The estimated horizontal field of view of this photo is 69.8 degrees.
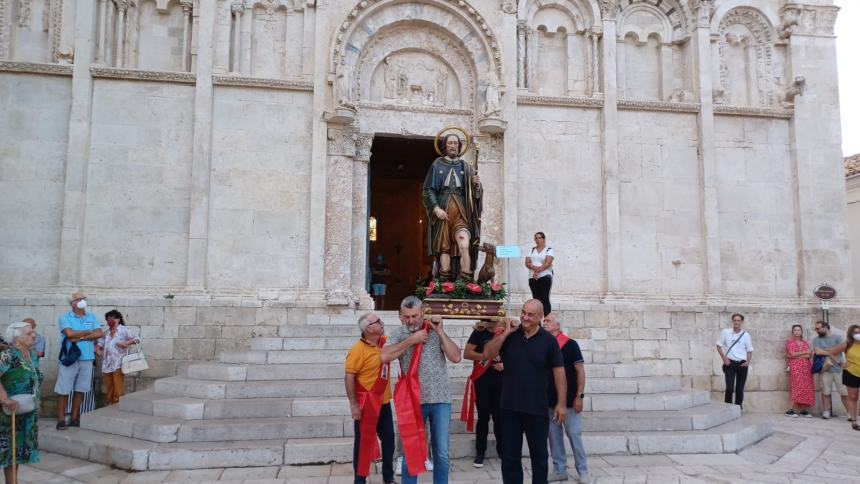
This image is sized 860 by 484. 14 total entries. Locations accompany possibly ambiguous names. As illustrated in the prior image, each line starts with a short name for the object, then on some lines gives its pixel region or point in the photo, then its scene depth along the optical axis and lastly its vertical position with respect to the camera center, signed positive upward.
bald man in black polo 5.58 -0.78
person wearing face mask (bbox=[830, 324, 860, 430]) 10.43 -1.15
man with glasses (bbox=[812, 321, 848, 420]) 12.43 -1.36
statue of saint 8.81 +1.38
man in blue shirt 9.06 -0.89
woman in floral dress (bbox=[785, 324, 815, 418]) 12.59 -1.52
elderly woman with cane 6.01 -1.01
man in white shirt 11.52 -1.06
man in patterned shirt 5.75 -0.61
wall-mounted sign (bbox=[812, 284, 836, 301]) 13.39 +0.18
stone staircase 7.32 -1.62
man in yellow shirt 5.80 -0.84
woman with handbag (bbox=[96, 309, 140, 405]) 10.10 -0.77
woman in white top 10.32 +0.50
